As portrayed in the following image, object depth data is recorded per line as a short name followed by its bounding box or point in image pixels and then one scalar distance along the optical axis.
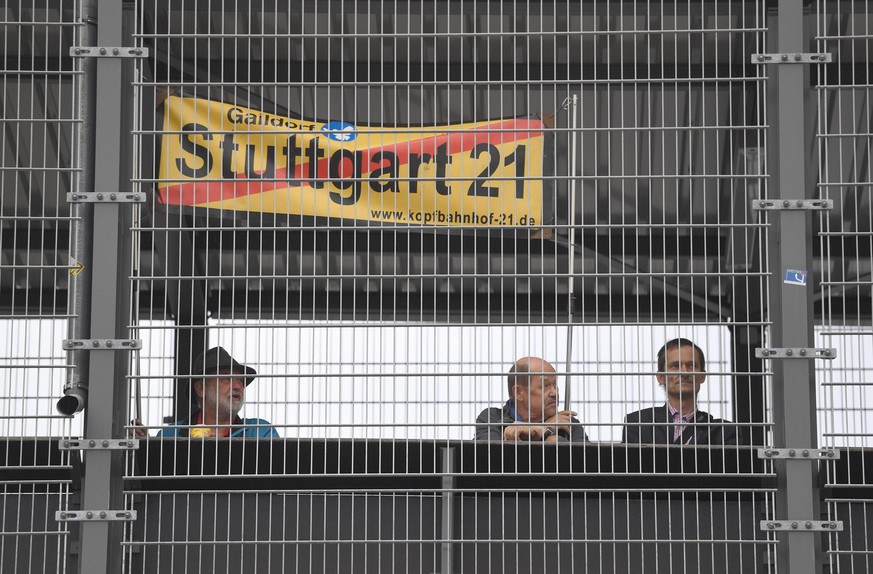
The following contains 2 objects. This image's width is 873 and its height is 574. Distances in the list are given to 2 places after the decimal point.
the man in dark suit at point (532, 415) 8.12
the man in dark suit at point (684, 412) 8.66
